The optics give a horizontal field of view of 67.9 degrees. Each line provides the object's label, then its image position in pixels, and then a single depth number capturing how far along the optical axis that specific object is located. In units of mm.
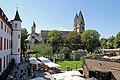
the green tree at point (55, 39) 40360
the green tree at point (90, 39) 38464
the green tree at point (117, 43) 32750
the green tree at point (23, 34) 30730
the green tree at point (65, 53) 30716
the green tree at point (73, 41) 41052
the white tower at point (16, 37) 20331
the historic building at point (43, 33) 45800
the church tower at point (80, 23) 57586
